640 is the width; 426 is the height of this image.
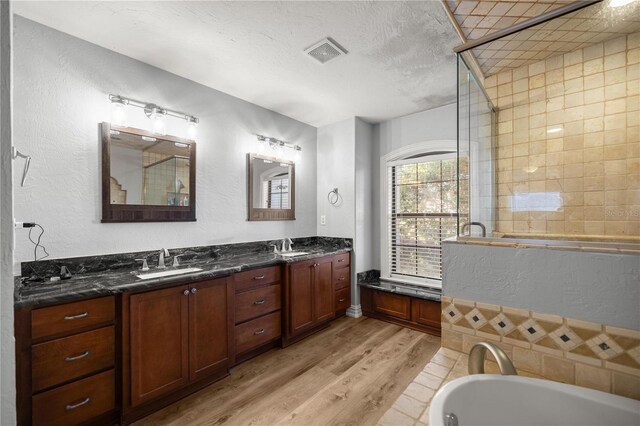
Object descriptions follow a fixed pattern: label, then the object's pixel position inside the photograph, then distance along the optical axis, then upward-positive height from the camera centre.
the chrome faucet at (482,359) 1.00 -0.57
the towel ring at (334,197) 3.75 +0.21
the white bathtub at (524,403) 0.89 -0.67
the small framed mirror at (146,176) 2.12 +0.32
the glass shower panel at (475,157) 1.88 +0.42
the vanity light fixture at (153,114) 2.16 +0.87
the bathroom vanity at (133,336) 1.44 -0.82
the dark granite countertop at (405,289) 3.12 -0.96
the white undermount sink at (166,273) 1.94 -0.46
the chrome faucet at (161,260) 2.29 -0.40
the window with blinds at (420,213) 3.32 -0.02
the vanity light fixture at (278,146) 3.26 +0.85
